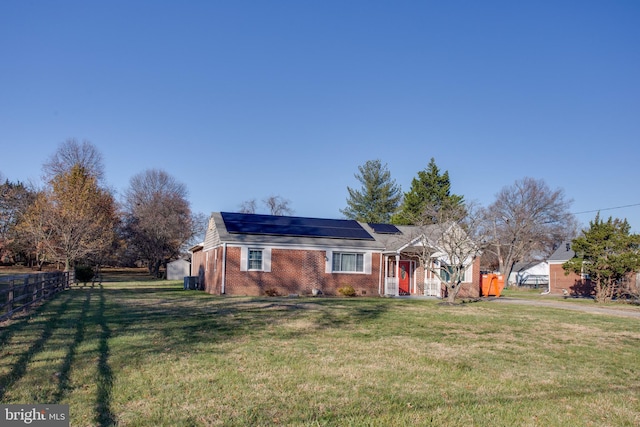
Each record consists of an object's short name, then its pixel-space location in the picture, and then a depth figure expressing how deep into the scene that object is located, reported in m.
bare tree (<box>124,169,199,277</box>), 50.13
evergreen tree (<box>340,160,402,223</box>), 59.06
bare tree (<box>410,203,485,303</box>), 21.12
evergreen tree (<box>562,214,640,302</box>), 25.92
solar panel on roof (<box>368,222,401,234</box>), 28.91
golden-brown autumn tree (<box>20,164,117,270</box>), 32.78
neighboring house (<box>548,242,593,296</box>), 36.19
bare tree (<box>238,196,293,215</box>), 69.25
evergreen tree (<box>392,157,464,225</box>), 50.88
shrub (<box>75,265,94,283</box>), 36.49
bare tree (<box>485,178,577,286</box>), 51.09
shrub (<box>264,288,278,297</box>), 23.92
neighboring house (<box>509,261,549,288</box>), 57.53
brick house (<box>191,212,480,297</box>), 23.95
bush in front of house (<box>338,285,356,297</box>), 24.59
